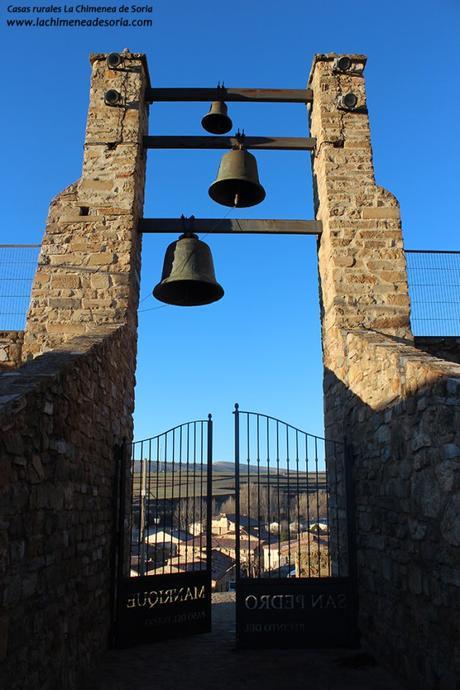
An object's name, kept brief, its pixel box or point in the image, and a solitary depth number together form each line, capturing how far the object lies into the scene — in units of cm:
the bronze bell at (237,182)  673
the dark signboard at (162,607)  549
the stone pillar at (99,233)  643
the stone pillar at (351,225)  647
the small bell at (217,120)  771
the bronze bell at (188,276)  600
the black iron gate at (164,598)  550
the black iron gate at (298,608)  536
